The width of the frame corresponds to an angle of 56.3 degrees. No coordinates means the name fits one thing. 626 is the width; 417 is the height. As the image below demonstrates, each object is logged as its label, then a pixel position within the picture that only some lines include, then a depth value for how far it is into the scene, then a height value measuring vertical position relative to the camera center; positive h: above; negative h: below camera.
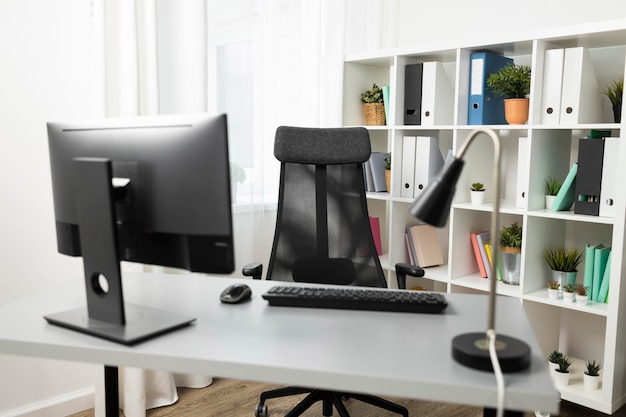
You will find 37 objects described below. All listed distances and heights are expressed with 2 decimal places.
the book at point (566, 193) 2.61 -0.27
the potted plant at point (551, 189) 2.72 -0.26
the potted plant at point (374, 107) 3.38 +0.14
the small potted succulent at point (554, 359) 2.70 -1.04
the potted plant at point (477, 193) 2.91 -0.30
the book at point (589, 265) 2.60 -0.58
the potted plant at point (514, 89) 2.71 +0.21
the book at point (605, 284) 2.52 -0.65
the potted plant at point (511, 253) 2.80 -0.57
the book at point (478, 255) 3.00 -0.63
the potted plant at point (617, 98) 2.54 +0.16
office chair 2.59 -0.38
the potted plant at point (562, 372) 2.64 -1.07
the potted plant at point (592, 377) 2.57 -1.06
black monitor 1.40 -0.19
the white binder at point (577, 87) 2.53 +0.20
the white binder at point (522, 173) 2.67 -0.18
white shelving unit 2.47 -0.35
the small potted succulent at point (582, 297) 2.54 -0.70
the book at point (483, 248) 2.97 -0.58
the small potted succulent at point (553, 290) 2.63 -0.70
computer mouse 1.68 -0.47
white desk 1.17 -0.49
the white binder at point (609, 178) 2.46 -0.18
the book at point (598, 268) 2.56 -0.58
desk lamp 1.23 -0.17
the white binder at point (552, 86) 2.59 +0.21
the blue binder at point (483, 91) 2.85 +0.20
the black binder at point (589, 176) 2.50 -0.18
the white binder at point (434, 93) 3.06 +0.21
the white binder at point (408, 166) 3.14 -0.18
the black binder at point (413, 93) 3.12 +0.21
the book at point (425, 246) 3.20 -0.62
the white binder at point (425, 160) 3.07 -0.15
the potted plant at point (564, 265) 2.71 -0.61
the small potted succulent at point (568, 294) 2.61 -0.71
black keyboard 1.60 -0.46
